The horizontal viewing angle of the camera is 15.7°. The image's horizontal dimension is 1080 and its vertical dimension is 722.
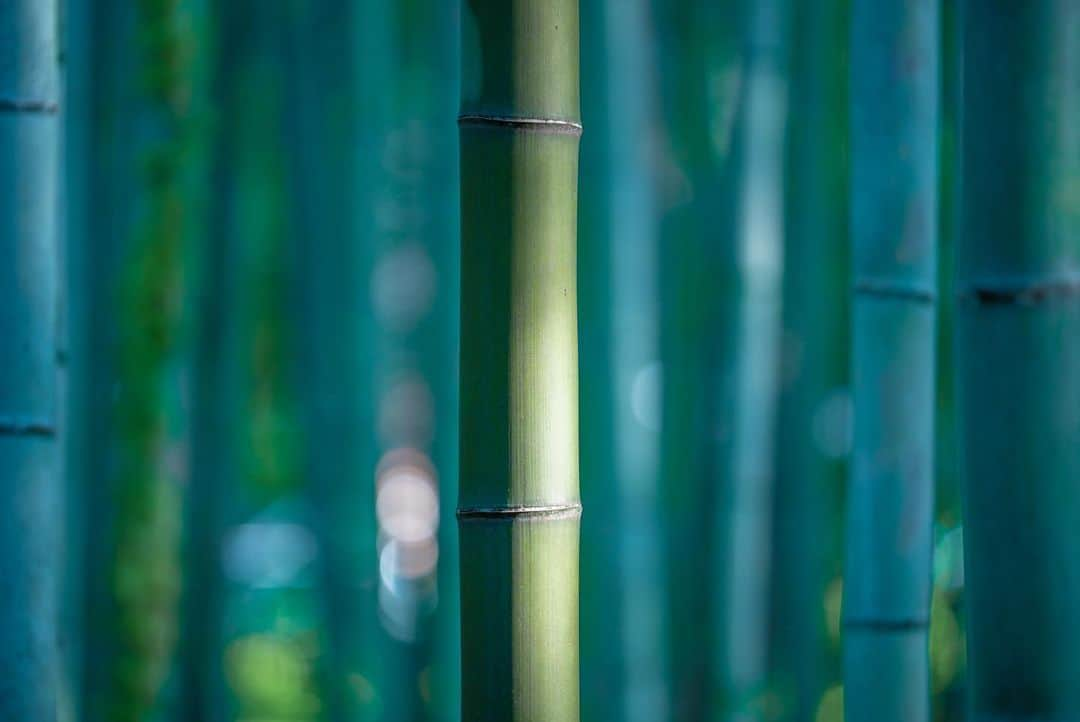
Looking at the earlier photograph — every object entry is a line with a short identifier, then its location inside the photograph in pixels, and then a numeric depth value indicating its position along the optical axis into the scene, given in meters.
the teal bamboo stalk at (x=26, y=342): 3.32
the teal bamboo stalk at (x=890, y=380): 3.50
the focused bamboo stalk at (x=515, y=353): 3.07
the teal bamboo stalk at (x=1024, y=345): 2.89
